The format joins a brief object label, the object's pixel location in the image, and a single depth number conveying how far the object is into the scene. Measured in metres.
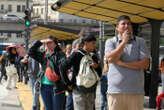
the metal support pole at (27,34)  20.83
